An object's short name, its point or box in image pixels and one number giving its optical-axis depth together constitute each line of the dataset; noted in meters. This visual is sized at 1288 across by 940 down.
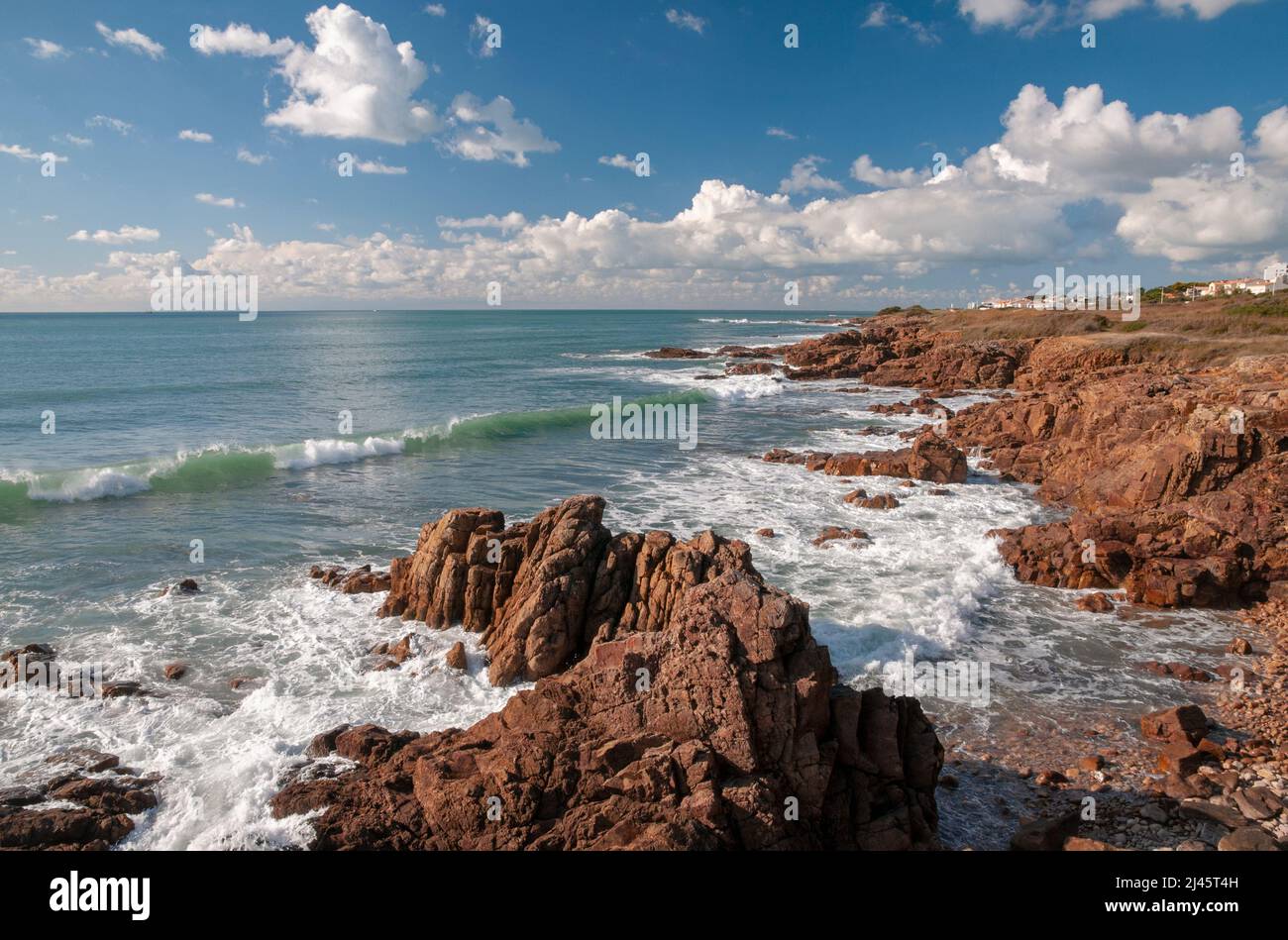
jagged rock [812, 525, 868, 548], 21.64
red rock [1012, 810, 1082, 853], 8.41
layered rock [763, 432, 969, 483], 28.38
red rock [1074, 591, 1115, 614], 16.78
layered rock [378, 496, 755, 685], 13.55
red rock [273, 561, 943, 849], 7.58
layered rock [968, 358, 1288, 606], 17.25
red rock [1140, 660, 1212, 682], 13.60
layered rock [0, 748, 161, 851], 8.85
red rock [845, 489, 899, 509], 25.02
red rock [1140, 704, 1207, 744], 11.31
